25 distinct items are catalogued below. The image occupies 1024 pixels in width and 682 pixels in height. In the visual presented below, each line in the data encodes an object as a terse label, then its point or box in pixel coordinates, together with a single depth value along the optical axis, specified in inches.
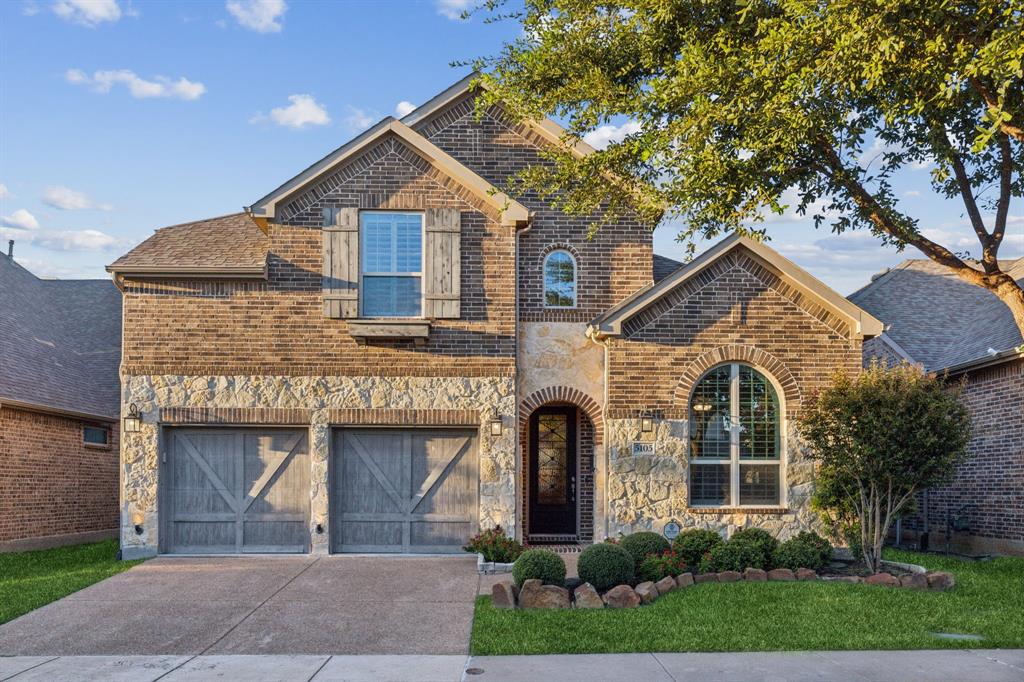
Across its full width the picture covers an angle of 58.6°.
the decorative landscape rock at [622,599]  432.5
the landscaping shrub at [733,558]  488.1
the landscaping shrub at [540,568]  443.5
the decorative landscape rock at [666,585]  456.8
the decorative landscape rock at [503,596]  431.8
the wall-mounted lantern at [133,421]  585.6
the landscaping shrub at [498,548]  548.7
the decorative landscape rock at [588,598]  430.0
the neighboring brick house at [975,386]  626.5
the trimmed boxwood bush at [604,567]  451.5
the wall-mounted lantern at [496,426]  595.5
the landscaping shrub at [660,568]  478.6
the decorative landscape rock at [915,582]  470.0
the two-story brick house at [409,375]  589.3
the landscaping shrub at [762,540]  501.7
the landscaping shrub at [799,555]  496.1
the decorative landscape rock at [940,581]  468.8
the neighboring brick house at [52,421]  655.8
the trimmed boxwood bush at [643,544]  508.4
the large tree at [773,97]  373.4
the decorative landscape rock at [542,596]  430.0
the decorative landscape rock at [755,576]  478.6
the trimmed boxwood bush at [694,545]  501.0
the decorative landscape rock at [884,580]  473.7
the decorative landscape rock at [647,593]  440.5
